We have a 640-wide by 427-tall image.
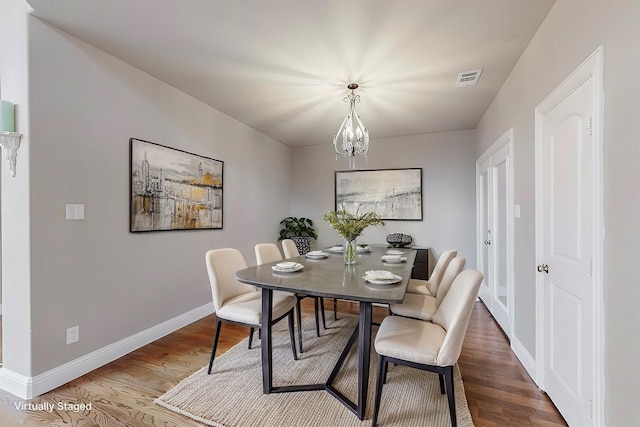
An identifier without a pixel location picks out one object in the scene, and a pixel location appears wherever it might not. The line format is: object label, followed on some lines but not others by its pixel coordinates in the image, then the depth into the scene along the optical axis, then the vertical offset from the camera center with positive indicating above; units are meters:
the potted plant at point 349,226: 2.39 -0.09
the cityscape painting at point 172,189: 2.67 +0.27
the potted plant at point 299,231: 5.12 -0.30
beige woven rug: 1.70 -1.22
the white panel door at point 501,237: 2.87 -0.25
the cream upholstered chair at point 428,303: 2.10 -0.69
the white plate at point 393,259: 2.58 -0.41
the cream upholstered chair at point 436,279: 2.57 -0.60
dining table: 1.61 -0.43
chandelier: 2.93 +0.83
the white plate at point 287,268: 2.09 -0.40
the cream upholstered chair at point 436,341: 1.49 -0.72
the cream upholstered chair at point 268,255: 2.79 -0.41
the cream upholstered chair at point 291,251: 3.16 -0.41
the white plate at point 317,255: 2.82 -0.40
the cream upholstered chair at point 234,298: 2.11 -0.69
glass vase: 2.47 -0.33
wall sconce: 1.92 +0.54
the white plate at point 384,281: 1.74 -0.41
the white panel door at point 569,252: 1.51 -0.23
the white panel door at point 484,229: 3.75 -0.20
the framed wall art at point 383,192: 4.82 +0.40
